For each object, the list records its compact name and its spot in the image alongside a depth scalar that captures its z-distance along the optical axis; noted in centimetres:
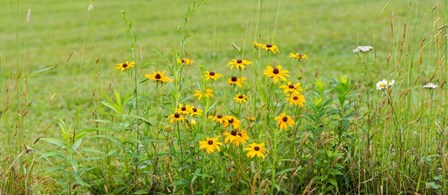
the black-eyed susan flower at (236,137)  289
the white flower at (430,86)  326
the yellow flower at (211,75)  306
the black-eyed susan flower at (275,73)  302
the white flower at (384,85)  321
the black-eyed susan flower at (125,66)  314
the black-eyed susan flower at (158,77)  308
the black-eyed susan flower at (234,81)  305
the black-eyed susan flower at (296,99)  300
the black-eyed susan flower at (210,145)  286
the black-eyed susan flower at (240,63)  312
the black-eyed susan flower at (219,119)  295
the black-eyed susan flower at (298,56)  318
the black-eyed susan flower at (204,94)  306
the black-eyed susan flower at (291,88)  305
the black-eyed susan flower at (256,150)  286
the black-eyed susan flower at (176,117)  297
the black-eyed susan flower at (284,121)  294
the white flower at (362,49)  331
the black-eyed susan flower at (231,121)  296
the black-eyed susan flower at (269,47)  311
